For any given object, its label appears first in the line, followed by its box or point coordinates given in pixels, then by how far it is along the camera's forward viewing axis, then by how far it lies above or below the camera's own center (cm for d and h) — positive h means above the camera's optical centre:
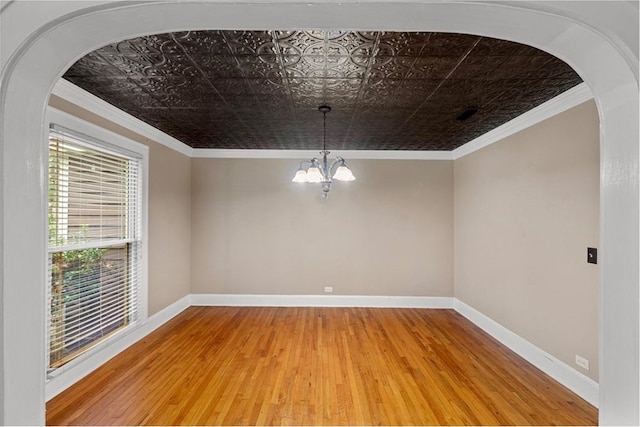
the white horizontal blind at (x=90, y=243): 245 -30
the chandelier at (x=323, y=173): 297 +41
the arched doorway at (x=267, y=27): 95 +33
